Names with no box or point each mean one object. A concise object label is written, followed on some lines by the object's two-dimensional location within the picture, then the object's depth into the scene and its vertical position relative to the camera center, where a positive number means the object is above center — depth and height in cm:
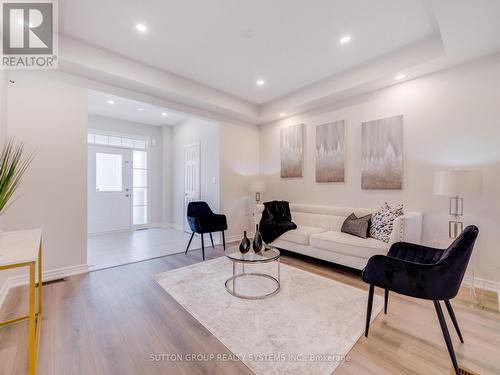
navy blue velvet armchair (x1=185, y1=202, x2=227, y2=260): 377 -61
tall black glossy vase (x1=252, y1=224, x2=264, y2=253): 265 -68
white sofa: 277 -71
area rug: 157 -116
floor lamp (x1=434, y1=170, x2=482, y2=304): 242 +3
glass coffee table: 241 -115
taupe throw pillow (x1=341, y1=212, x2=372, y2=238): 318 -56
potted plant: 252 +31
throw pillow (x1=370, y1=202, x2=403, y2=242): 291 -46
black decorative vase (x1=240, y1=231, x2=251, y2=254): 255 -68
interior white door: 532 +27
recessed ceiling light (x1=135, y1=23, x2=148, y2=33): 247 +171
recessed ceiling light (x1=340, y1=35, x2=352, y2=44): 265 +173
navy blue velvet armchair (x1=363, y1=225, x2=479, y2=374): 149 -61
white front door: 536 -11
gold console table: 125 -42
